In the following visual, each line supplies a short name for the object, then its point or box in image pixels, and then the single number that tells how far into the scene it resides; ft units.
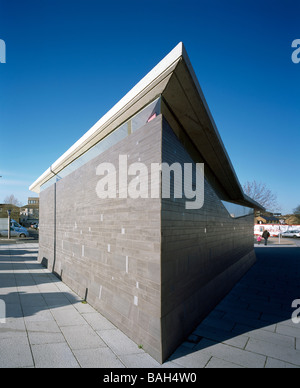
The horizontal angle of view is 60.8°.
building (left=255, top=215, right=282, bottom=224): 201.79
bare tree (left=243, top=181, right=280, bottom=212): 143.84
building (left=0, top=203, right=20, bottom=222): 127.28
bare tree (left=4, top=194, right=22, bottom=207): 304.03
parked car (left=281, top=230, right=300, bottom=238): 129.96
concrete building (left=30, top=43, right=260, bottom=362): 13.09
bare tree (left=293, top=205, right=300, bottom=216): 244.32
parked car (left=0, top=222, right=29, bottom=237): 86.89
